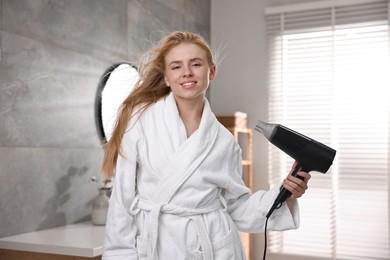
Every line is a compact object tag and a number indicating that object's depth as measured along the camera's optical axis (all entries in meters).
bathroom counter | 1.74
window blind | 3.20
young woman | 1.36
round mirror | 2.48
